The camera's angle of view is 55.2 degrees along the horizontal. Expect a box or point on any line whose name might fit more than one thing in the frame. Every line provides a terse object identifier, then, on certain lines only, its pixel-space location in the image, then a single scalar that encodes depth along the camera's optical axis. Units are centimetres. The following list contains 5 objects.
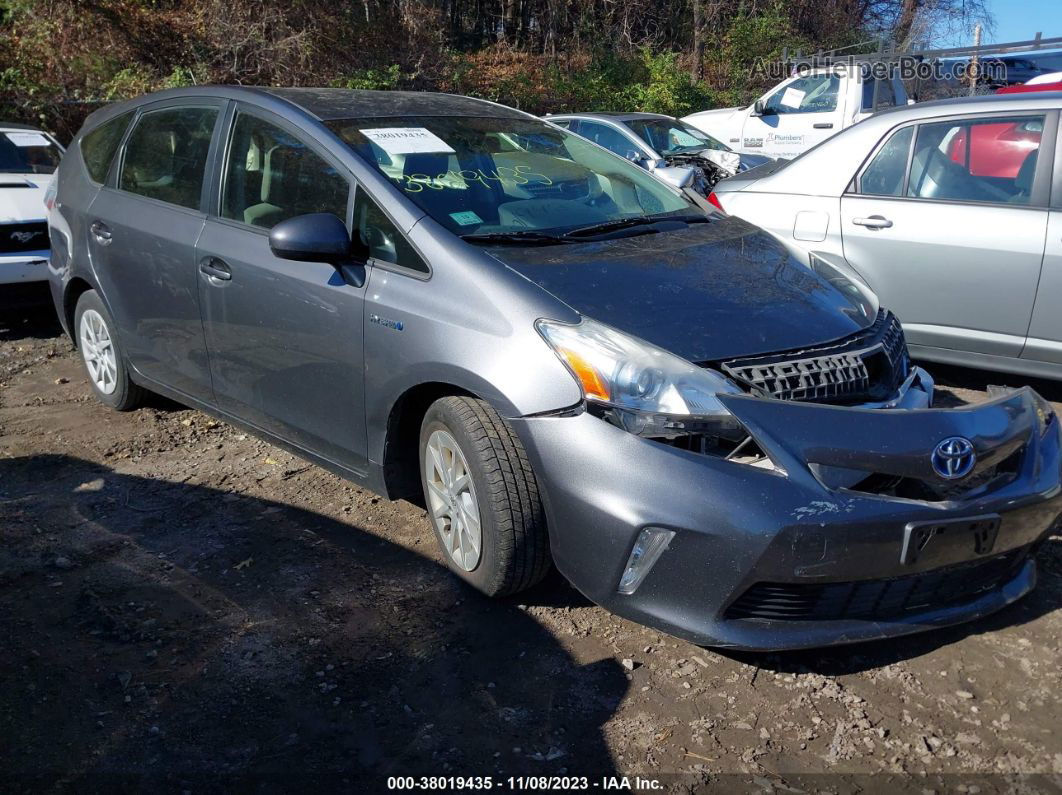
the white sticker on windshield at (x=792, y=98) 1473
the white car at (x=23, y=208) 725
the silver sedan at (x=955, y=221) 505
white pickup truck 1420
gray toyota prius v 284
